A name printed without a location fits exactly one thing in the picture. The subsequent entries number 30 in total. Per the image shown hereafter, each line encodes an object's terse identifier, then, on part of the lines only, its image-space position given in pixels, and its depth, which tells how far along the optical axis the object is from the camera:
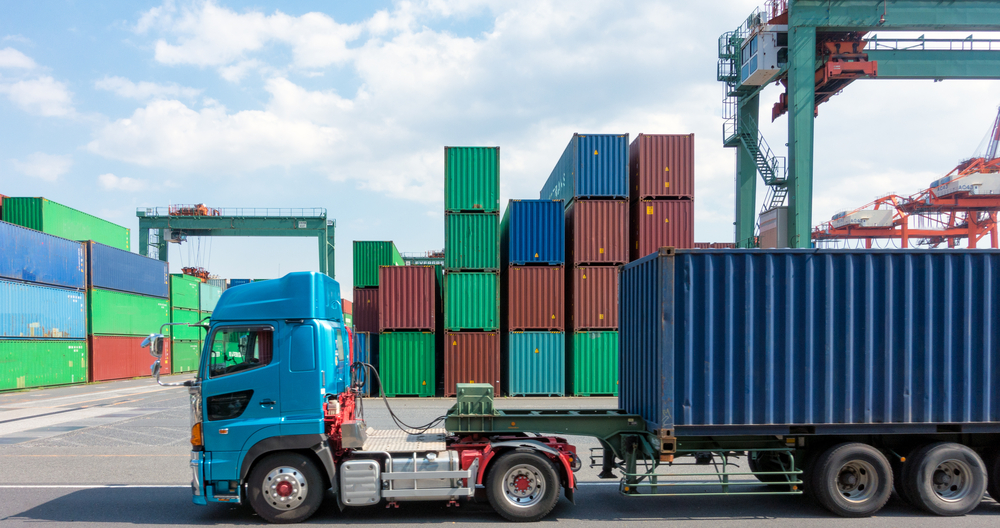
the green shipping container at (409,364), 21.78
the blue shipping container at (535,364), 21.39
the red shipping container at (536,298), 21.58
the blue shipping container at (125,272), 32.31
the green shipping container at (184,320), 42.04
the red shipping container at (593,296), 21.56
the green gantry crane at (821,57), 25.25
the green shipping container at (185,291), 43.19
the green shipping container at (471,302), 21.62
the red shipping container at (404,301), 21.75
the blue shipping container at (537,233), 21.48
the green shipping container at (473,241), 21.58
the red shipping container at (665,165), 21.39
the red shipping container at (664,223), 21.45
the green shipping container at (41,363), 25.34
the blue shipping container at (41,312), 25.14
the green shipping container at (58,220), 31.38
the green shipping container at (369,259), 24.62
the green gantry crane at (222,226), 43.12
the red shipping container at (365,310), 23.81
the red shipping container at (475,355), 21.72
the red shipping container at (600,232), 21.48
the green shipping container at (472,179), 21.53
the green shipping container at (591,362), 21.52
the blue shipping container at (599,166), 21.42
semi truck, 6.88
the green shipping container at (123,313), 32.06
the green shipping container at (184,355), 41.03
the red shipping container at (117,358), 31.88
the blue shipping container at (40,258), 25.22
